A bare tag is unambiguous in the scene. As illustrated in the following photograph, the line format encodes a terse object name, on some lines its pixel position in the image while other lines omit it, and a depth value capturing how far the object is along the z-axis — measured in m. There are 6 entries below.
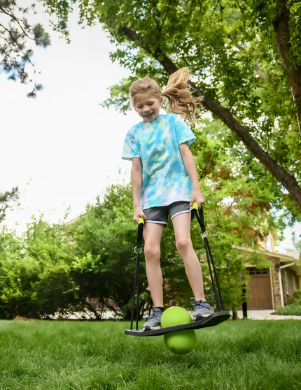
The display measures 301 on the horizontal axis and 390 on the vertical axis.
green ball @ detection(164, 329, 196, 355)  2.84
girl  3.13
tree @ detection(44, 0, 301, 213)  8.61
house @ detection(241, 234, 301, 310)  24.89
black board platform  2.61
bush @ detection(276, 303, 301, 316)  20.62
